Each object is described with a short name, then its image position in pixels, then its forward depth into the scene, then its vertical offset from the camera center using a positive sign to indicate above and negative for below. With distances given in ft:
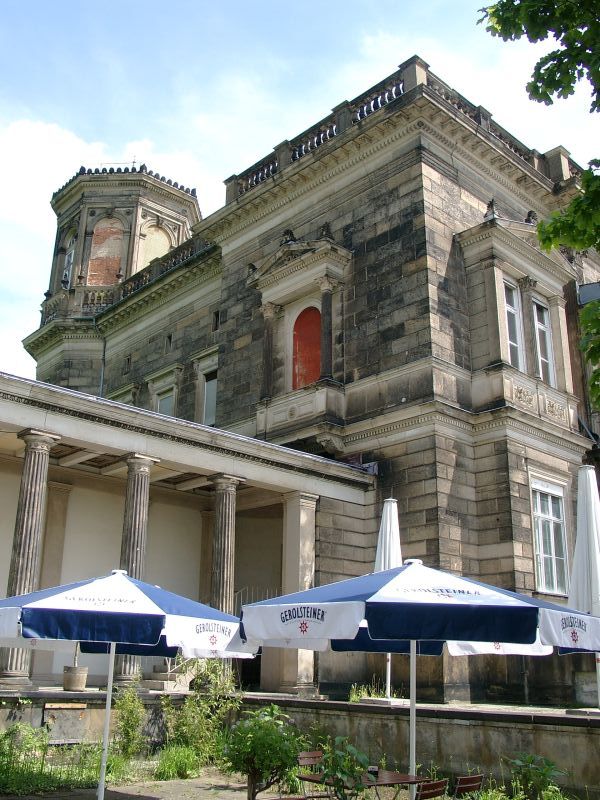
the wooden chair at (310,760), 30.68 -3.67
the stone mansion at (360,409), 55.26 +19.11
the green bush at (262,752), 29.07 -3.24
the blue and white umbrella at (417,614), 24.06 +1.41
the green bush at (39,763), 33.47 -4.68
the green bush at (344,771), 26.86 -3.58
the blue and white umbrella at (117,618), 27.45 +1.22
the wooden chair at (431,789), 26.91 -4.09
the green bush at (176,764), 37.60 -4.83
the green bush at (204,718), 41.39 -3.07
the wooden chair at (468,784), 28.40 -4.13
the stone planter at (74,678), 44.62 -1.28
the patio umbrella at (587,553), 42.19 +5.64
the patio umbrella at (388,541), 47.39 +6.75
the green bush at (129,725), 39.96 -3.29
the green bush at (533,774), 29.12 -3.84
